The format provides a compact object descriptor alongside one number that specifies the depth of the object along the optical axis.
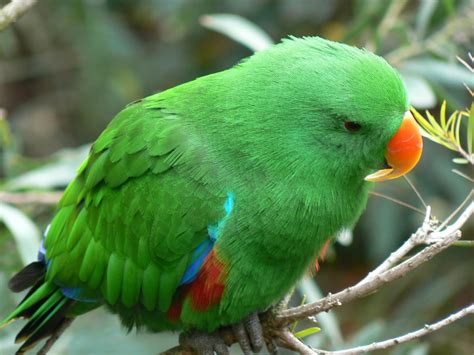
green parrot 3.31
